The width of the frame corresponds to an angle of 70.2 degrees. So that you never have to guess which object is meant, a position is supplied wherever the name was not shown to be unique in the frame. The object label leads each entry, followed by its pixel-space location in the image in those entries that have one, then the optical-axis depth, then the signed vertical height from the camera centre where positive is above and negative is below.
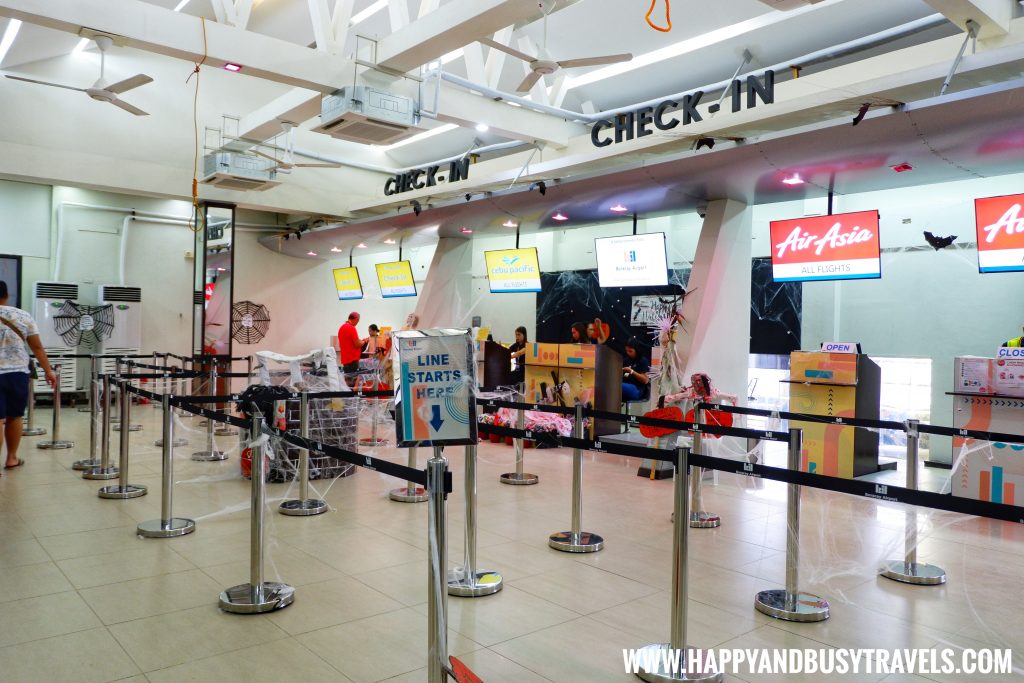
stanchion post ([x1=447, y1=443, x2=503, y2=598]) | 3.85 -1.30
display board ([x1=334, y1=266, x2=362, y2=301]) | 15.87 +1.15
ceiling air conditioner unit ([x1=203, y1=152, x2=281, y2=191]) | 9.66 +2.18
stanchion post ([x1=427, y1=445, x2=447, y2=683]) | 2.47 -0.85
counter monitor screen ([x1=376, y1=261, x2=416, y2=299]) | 14.37 +1.15
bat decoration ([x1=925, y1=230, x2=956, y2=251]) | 7.56 +1.14
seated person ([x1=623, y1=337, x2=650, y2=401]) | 9.83 -0.56
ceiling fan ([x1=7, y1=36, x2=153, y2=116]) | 6.97 +2.36
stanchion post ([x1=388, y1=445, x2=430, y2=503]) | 5.99 -1.31
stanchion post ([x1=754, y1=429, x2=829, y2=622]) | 3.59 -1.31
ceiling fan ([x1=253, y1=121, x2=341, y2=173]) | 9.51 +2.76
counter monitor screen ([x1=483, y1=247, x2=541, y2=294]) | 11.47 +1.12
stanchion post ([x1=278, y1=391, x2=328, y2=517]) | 5.57 -1.32
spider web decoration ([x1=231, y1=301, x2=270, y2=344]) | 15.35 +0.23
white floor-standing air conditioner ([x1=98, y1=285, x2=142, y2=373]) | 12.70 +0.16
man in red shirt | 12.07 -0.14
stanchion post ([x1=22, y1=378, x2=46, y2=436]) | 8.97 -1.23
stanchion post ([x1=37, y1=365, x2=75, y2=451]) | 8.05 -1.26
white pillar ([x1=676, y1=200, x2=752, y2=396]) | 8.27 +0.50
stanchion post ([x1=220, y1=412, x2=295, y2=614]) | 3.60 -1.19
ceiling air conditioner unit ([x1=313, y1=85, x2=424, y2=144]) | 6.62 +2.05
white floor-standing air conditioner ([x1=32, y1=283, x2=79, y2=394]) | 12.06 +0.14
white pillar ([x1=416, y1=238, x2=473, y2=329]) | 12.76 +0.92
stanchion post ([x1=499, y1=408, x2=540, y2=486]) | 6.93 -1.33
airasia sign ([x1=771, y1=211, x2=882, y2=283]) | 7.09 +1.01
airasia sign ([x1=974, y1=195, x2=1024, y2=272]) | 6.09 +1.00
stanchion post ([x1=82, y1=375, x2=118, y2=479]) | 6.55 -1.21
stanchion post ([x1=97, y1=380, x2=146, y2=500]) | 5.83 -1.28
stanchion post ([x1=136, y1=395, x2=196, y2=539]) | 4.86 -1.20
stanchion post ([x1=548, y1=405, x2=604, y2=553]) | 4.68 -1.31
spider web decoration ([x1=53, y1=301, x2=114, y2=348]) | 12.15 +0.09
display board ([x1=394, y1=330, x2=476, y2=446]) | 2.84 -0.19
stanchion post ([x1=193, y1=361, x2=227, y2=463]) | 7.63 -1.29
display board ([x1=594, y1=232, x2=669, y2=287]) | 9.52 +1.10
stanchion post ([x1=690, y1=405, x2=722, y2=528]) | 5.41 -1.28
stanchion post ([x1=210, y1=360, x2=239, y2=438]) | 9.21 -1.25
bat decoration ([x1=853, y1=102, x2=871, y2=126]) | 5.55 +1.80
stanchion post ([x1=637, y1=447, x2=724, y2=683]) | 2.96 -1.17
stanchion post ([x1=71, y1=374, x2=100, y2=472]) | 6.92 -1.03
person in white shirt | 6.46 -0.29
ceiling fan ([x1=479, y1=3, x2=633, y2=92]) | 5.57 +2.18
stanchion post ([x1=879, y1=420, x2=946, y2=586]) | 4.19 -1.30
